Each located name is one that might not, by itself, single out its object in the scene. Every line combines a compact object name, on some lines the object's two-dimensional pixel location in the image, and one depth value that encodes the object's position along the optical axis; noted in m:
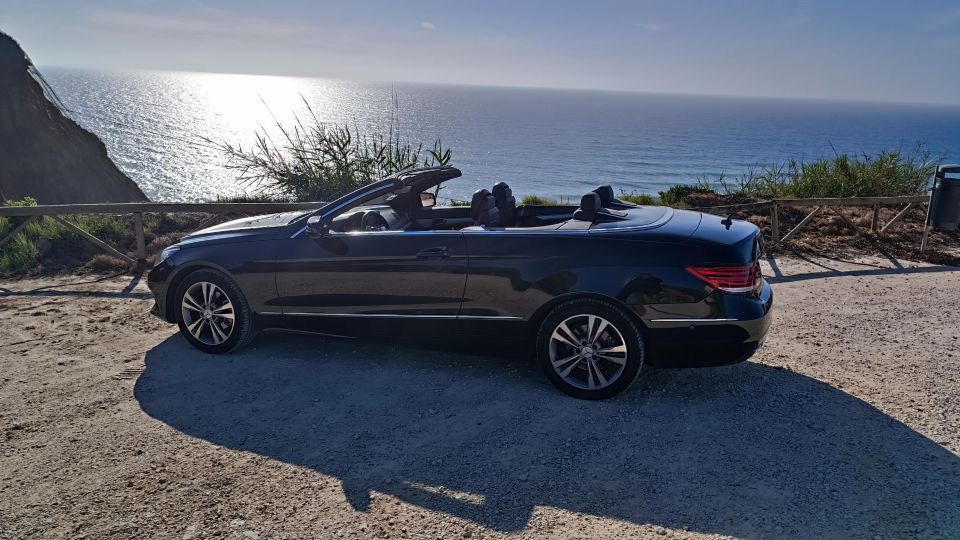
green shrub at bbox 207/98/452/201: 11.98
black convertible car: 4.61
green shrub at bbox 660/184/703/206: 12.92
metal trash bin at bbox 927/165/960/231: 9.06
